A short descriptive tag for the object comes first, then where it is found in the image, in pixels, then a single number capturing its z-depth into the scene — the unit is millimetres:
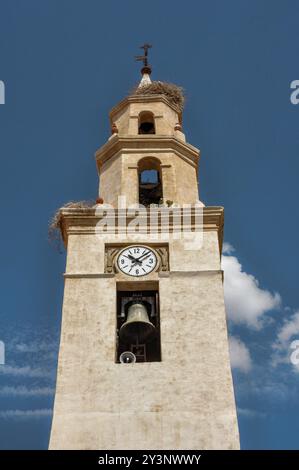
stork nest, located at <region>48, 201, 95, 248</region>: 17812
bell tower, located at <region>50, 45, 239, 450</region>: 14141
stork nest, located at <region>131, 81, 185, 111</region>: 21719
